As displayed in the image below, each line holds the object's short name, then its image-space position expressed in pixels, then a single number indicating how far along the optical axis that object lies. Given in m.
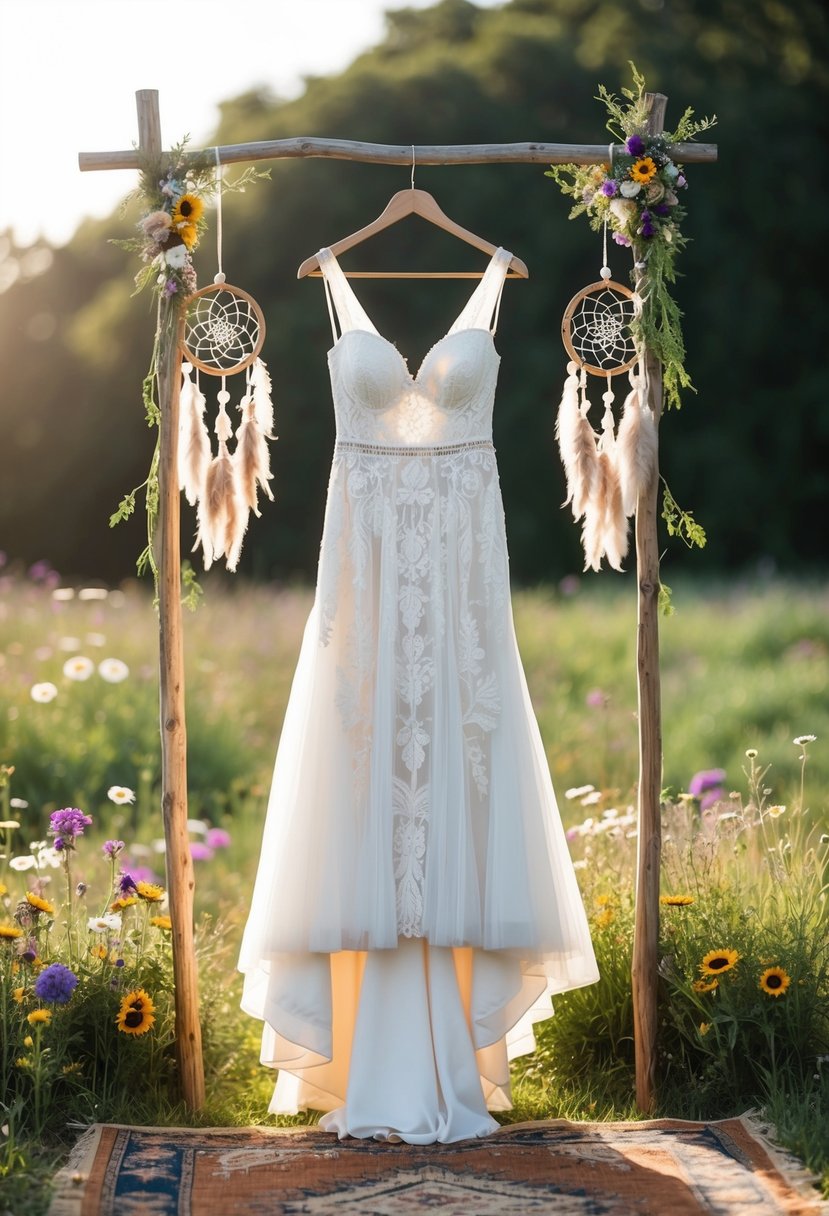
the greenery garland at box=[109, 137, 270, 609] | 3.63
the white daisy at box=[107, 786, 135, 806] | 3.99
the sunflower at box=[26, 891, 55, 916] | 3.54
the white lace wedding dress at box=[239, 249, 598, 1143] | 3.43
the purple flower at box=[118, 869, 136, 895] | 3.67
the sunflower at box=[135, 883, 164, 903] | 3.70
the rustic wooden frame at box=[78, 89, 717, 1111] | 3.65
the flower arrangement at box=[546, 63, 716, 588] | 3.63
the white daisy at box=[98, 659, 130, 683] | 4.96
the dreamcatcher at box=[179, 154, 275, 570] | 3.69
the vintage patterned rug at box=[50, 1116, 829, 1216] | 2.92
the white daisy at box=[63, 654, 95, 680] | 5.11
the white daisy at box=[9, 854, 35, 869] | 3.88
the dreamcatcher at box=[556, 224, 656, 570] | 3.65
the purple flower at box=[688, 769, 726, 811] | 4.54
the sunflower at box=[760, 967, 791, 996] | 3.57
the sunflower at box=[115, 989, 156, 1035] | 3.54
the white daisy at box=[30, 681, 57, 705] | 4.78
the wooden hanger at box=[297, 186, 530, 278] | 3.63
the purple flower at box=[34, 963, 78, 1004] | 3.40
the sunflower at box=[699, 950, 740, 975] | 3.60
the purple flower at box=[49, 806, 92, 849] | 3.67
